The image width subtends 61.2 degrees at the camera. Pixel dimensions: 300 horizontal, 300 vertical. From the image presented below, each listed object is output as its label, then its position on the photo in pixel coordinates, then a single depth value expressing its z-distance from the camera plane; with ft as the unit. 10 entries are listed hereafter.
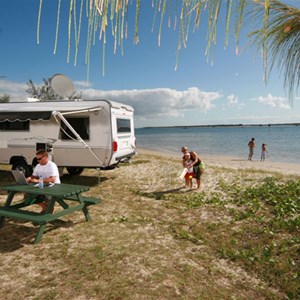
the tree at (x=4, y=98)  93.98
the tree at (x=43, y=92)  84.07
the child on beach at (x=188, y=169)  27.09
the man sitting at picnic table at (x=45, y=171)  18.08
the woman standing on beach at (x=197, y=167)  26.71
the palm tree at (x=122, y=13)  3.56
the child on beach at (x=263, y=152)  73.89
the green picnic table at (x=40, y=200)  14.67
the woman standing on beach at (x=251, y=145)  74.02
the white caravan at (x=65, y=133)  28.27
